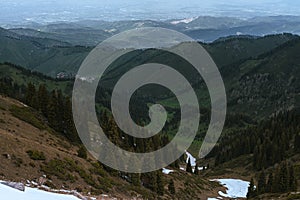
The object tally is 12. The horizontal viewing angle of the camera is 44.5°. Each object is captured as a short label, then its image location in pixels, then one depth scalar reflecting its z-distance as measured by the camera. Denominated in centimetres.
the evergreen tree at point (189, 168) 13161
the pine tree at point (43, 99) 9565
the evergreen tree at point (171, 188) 7206
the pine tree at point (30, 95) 10092
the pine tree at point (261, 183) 9585
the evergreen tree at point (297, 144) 14780
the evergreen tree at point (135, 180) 6588
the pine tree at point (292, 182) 8700
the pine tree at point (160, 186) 6731
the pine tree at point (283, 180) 8712
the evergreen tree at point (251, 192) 9230
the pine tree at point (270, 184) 9116
